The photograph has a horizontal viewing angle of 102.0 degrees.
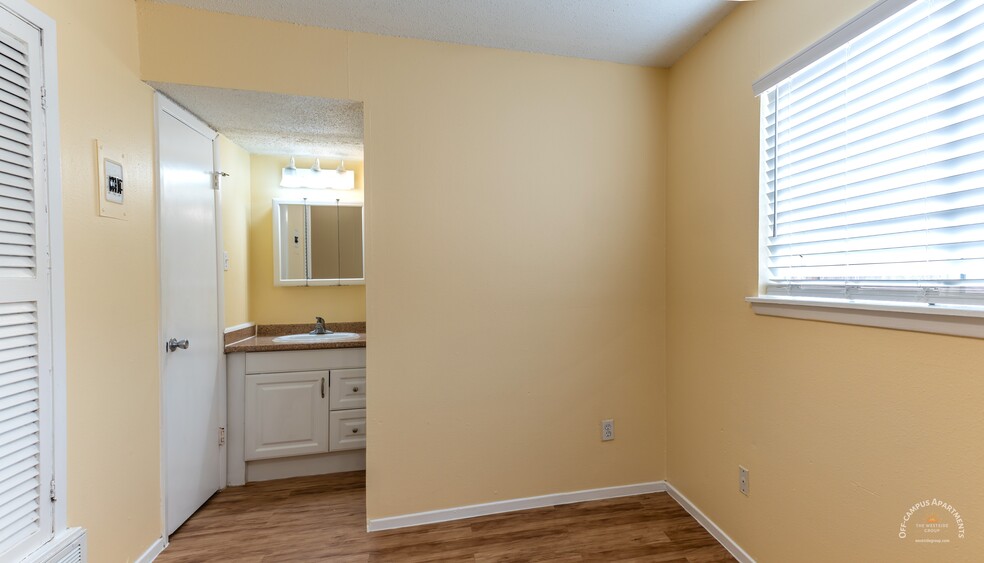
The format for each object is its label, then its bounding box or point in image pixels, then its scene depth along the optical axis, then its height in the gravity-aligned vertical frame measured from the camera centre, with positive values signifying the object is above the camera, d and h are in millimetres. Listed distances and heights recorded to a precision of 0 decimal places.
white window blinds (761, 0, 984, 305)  1086 +365
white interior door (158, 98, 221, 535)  1965 -179
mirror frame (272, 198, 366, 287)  3002 +261
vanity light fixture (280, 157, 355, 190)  2974 +763
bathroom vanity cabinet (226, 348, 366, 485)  2510 -862
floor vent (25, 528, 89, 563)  1259 -890
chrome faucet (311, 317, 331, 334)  2941 -355
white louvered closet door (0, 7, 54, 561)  1176 -77
